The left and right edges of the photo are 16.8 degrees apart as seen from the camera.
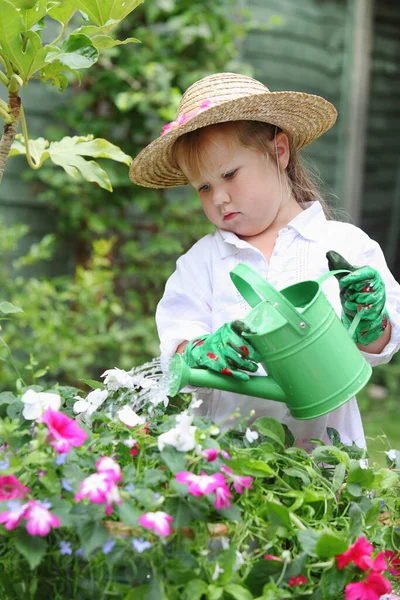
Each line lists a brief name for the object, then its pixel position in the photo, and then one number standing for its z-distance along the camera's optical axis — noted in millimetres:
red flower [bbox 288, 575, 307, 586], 1371
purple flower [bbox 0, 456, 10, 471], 1348
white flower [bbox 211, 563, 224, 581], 1349
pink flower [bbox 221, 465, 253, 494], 1382
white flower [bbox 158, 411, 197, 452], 1375
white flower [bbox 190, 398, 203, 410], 1444
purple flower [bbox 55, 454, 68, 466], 1350
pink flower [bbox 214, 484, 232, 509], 1349
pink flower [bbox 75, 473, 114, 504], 1309
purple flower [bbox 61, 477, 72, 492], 1343
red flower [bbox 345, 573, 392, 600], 1361
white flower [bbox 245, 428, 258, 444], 1467
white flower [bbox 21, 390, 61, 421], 1401
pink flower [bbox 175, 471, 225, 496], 1335
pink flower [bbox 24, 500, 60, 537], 1289
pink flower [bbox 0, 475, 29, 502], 1324
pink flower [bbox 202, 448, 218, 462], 1371
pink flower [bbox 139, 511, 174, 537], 1310
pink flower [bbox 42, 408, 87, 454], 1361
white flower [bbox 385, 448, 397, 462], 1578
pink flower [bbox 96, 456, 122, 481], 1336
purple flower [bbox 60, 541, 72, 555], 1330
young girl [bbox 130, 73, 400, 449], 1775
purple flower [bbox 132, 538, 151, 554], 1307
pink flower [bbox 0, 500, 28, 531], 1294
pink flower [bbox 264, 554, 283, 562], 1379
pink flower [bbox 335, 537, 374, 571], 1360
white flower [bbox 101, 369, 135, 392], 1579
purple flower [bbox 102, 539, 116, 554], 1310
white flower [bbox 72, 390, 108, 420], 1536
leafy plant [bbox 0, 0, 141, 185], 1533
